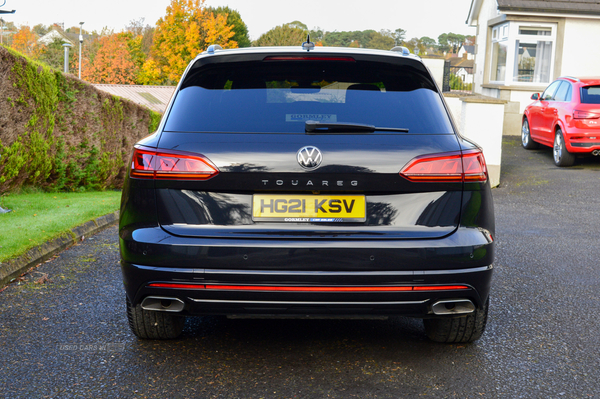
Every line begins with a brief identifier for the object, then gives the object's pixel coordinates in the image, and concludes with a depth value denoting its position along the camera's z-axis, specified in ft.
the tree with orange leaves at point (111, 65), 239.30
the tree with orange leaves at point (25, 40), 237.45
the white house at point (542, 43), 75.41
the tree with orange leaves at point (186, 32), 204.13
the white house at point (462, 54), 431.92
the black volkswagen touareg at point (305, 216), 10.18
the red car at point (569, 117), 42.52
